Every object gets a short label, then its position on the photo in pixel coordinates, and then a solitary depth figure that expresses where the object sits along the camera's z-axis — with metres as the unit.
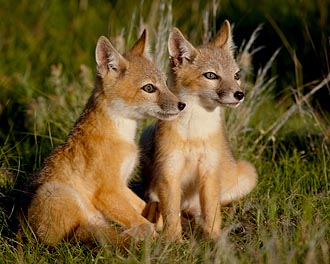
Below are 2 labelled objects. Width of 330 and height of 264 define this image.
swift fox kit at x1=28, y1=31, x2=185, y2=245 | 10.57
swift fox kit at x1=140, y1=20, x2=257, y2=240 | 11.66
